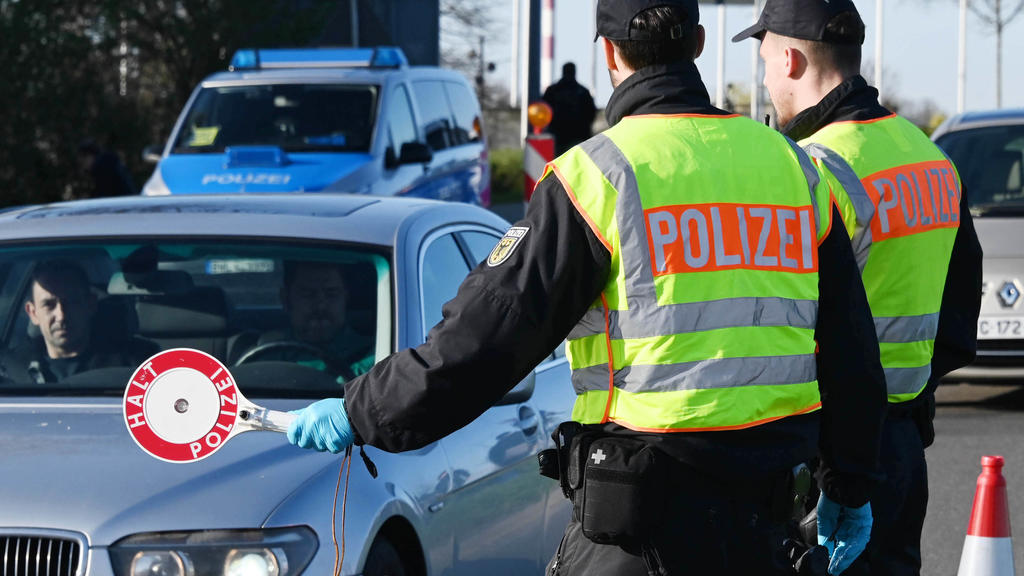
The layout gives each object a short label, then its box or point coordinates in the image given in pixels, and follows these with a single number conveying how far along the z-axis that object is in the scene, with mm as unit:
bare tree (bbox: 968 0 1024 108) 47062
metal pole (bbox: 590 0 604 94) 50438
